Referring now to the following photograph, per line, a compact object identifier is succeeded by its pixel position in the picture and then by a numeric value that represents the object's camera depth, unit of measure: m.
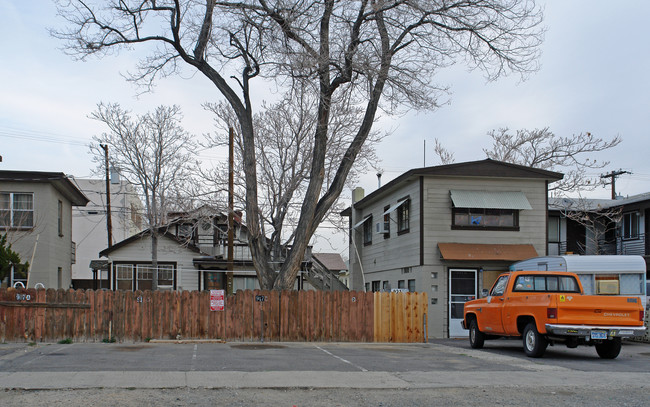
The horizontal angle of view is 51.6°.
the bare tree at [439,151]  43.78
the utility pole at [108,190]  36.85
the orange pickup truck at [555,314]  14.37
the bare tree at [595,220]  32.31
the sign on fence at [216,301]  19.59
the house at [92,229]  50.03
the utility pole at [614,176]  51.44
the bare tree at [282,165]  27.75
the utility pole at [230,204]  26.33
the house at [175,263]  39.91
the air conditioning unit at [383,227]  27.77
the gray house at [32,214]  28.30
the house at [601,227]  31.86
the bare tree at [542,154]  37.31
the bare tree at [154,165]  37.22
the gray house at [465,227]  23.48
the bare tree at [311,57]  20.05
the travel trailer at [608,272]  21.44
